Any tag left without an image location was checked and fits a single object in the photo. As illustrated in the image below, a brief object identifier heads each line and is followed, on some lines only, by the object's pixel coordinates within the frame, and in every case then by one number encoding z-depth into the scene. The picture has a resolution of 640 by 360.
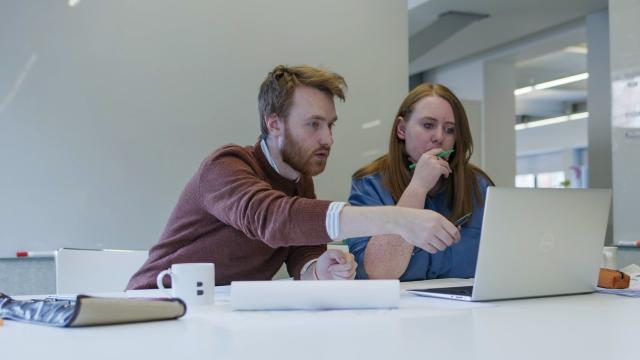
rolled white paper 1.35
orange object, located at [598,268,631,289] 1.82
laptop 1.46
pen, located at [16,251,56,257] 2.92
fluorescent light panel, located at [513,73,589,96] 10.55
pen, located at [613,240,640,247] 3.79
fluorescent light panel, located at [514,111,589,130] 14.02
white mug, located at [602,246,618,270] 2.33
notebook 1.12
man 1.77
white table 0.92
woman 2.30
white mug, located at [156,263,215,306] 1.44
